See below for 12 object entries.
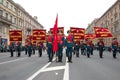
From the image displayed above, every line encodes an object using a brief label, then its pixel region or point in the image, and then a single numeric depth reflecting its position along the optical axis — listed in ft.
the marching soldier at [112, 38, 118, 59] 27.41
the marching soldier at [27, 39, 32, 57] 30.07
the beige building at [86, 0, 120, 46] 81.61
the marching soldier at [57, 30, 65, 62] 19.77
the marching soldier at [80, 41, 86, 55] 34.39
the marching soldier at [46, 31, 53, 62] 20.35
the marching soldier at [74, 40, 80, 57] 29.52
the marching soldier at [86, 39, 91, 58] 29.34
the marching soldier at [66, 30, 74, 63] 19.61
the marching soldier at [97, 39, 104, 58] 27.86
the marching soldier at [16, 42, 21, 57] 29.84
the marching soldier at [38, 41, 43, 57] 29.63
